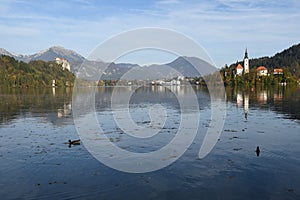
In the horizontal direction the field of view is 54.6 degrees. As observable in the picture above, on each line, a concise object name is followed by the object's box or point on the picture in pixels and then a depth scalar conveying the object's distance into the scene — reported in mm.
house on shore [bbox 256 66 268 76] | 170175
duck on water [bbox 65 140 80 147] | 18598
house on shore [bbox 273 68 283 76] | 170912
